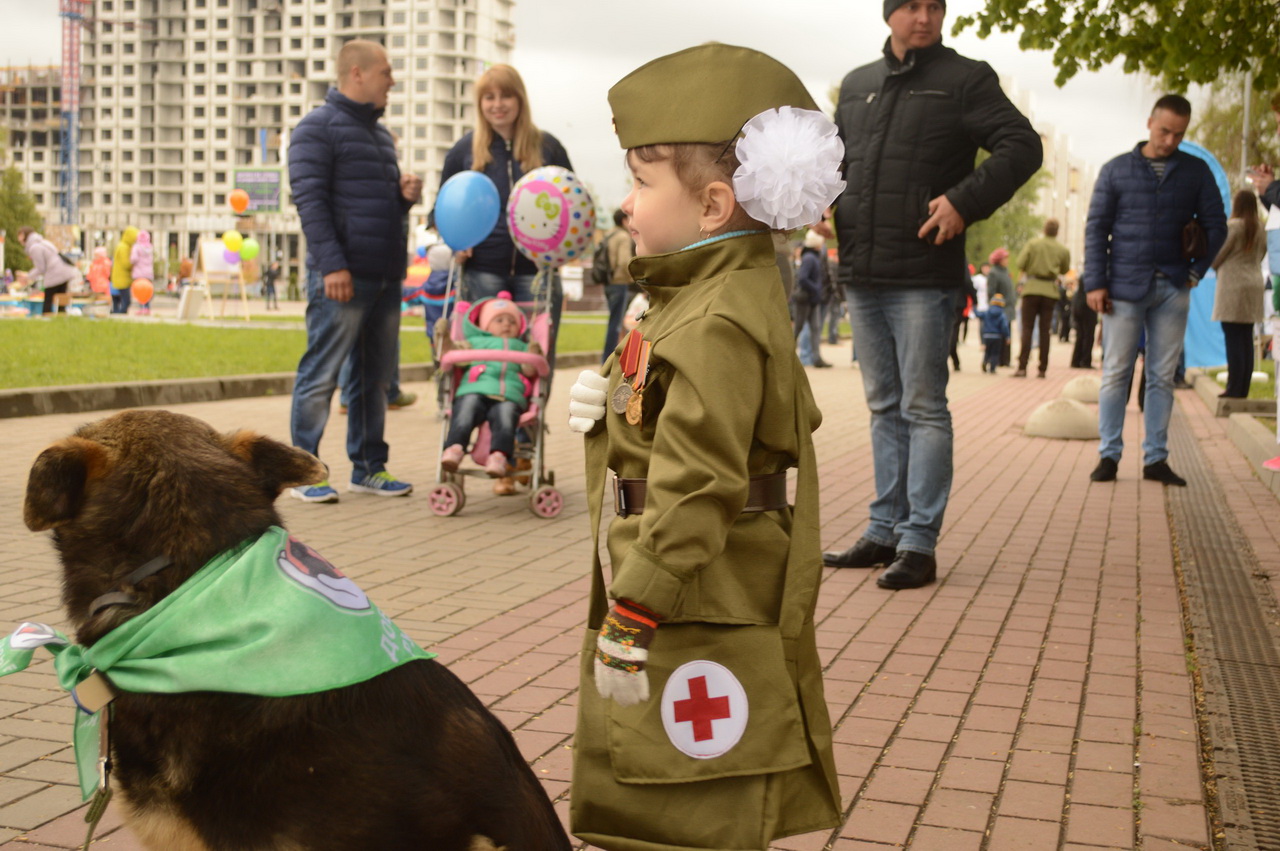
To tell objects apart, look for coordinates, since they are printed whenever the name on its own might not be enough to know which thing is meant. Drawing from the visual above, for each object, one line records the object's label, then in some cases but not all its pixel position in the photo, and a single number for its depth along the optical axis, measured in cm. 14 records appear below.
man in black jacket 564
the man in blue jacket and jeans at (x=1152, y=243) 864
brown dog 207
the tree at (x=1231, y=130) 2989
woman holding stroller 796
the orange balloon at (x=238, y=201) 4031
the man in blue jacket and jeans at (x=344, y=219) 756
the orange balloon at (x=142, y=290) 3494
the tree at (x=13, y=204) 9181
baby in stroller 755
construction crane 15962
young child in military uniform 215
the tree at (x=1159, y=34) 705
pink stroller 748
